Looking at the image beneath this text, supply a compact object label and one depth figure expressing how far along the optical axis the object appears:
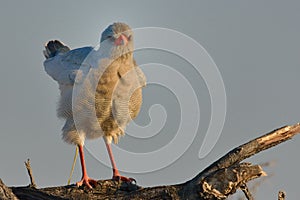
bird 18.25
